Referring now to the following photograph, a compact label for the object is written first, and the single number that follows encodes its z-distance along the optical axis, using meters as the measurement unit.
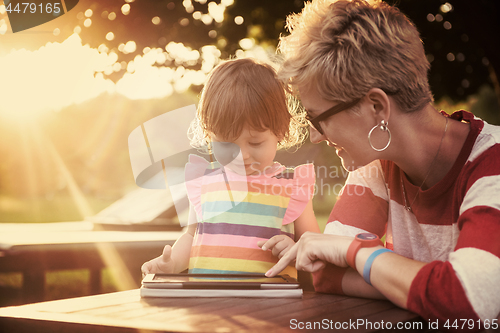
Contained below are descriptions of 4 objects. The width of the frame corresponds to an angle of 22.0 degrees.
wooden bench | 2.45
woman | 1.75
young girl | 1.95
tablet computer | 1.77
